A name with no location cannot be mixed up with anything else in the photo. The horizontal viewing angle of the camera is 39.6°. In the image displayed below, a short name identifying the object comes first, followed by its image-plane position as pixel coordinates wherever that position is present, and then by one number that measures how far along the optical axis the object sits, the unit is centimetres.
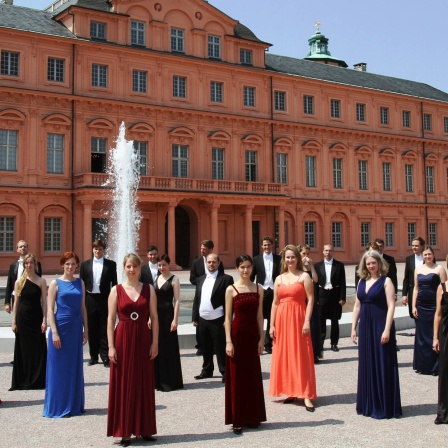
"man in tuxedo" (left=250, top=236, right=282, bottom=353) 1040
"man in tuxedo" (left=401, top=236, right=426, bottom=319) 1089
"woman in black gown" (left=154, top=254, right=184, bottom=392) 814
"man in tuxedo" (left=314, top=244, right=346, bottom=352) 1077
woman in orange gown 714
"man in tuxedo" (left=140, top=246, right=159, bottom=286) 944
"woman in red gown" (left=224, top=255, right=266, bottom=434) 628
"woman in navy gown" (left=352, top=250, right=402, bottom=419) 662
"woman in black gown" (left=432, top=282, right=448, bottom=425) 638
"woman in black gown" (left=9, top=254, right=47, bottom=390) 814
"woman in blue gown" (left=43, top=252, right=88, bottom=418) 671
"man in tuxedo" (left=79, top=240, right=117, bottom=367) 965
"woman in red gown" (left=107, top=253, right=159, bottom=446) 586
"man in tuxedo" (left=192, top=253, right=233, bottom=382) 870
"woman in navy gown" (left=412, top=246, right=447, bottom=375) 893
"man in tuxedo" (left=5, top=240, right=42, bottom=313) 945
